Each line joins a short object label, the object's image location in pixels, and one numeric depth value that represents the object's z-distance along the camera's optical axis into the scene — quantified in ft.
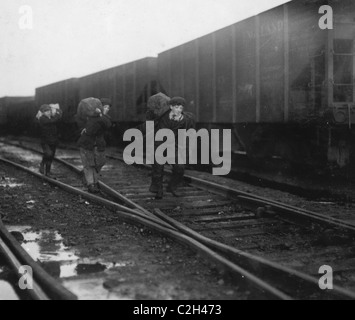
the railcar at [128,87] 57.10
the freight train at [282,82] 31.17
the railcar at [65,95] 78.69
